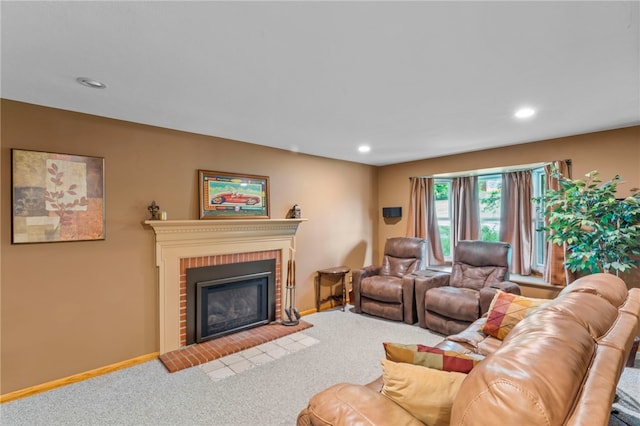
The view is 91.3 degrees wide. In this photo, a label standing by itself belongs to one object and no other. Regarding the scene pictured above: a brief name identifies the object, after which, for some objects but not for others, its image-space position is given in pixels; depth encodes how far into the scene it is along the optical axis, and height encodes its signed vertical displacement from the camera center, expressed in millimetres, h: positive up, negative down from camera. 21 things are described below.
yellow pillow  1130 -676
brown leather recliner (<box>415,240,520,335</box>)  3527 -943
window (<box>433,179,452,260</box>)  5379 +26
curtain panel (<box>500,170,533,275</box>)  4418 -102
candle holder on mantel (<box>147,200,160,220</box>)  3155 +33
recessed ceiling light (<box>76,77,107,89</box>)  2117 +901
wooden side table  4680 -978
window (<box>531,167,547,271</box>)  4332 -183
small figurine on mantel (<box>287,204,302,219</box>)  4352 -12
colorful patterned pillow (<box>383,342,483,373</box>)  1333 -644
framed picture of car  3577 +206
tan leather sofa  733 -448
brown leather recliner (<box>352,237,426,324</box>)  4188 -993
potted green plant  2926 -129
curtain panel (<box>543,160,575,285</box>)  3703 -554
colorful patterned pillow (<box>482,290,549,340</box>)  2424 -806
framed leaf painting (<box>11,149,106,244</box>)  2475 +127
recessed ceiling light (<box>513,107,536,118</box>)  2748 +902
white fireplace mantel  3223 -370
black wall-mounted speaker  5488 +1
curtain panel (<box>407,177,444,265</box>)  5305 -101
